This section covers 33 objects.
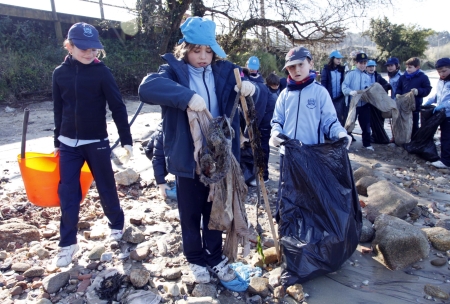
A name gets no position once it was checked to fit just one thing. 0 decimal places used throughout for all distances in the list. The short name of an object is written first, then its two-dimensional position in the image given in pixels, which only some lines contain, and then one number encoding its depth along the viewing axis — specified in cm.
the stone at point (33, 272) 241
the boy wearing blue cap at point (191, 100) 191
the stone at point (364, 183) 394
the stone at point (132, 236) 285
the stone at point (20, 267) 248
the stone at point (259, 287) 227
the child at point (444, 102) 507
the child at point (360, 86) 594
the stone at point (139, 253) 262
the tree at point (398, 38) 2459
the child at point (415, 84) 600
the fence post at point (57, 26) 1186
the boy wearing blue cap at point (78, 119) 250
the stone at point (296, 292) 222
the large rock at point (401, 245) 255
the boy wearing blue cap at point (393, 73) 685
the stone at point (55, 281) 226
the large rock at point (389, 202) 323
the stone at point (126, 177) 412
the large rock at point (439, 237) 275
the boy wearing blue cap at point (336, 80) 608
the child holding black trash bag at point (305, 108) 265
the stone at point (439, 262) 258
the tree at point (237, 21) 1128
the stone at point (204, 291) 220
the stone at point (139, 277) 228
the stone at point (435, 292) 221
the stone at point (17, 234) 281
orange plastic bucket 258
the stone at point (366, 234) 290
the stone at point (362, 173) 431
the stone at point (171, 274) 240
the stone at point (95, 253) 265
